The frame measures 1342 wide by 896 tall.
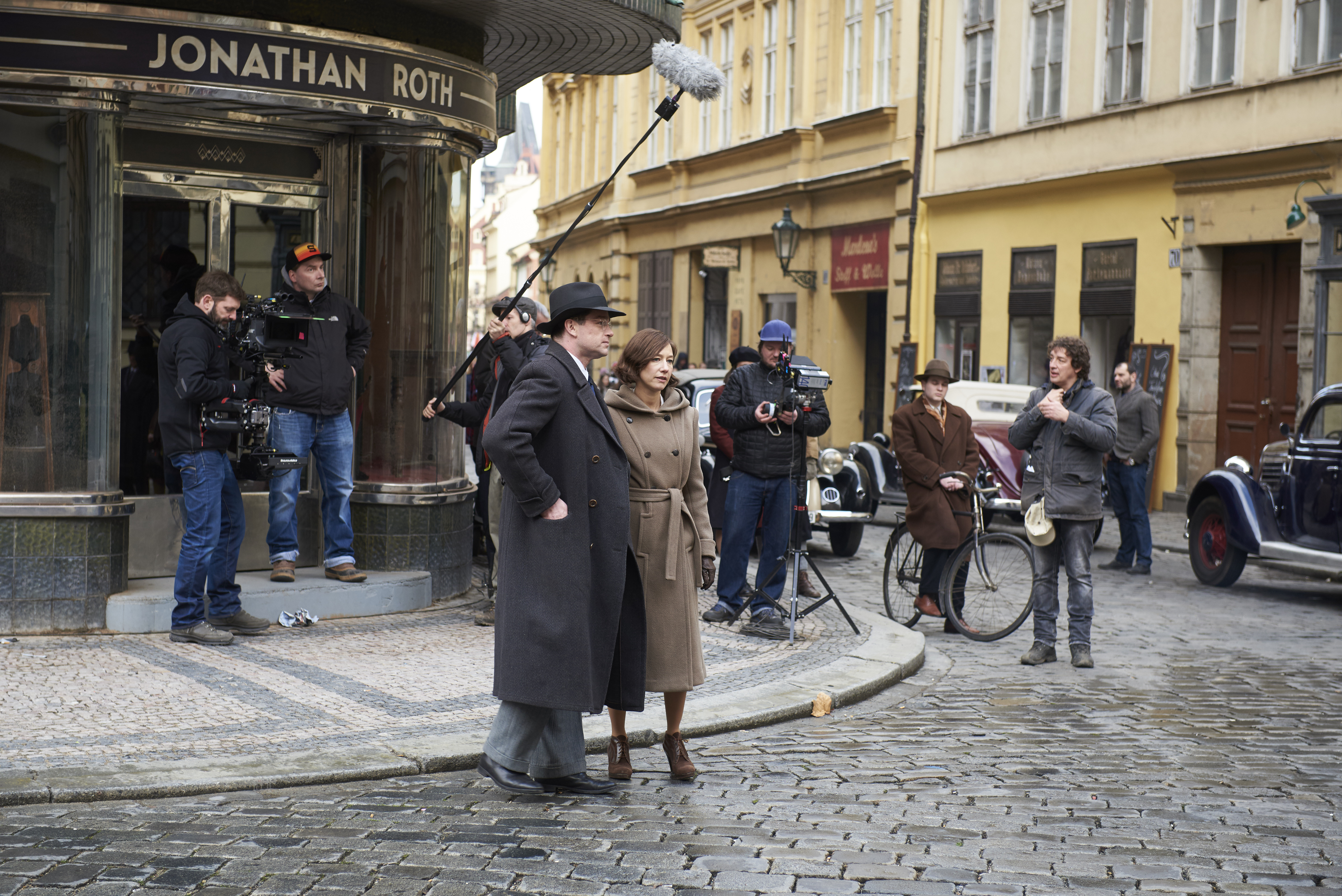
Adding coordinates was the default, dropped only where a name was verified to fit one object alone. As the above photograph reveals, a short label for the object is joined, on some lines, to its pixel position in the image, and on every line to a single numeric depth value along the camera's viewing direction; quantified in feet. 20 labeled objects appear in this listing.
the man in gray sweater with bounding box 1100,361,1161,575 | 44.70
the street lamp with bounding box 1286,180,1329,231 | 57.72
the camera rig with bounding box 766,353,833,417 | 31.19
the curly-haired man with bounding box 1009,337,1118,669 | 29.12
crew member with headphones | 28.30
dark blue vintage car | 39.06
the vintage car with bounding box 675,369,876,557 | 44.93
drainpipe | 80.79
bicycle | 31.99
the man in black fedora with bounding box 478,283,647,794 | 18.47
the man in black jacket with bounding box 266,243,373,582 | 30.63
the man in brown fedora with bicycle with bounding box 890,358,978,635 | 32.65
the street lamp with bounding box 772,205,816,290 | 87.10
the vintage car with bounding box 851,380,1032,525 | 50.39
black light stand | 30.30
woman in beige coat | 19.79
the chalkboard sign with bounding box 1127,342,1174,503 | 64.13
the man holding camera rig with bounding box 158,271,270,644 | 27.48
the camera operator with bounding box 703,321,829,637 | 31.83
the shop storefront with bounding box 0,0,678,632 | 28.09
